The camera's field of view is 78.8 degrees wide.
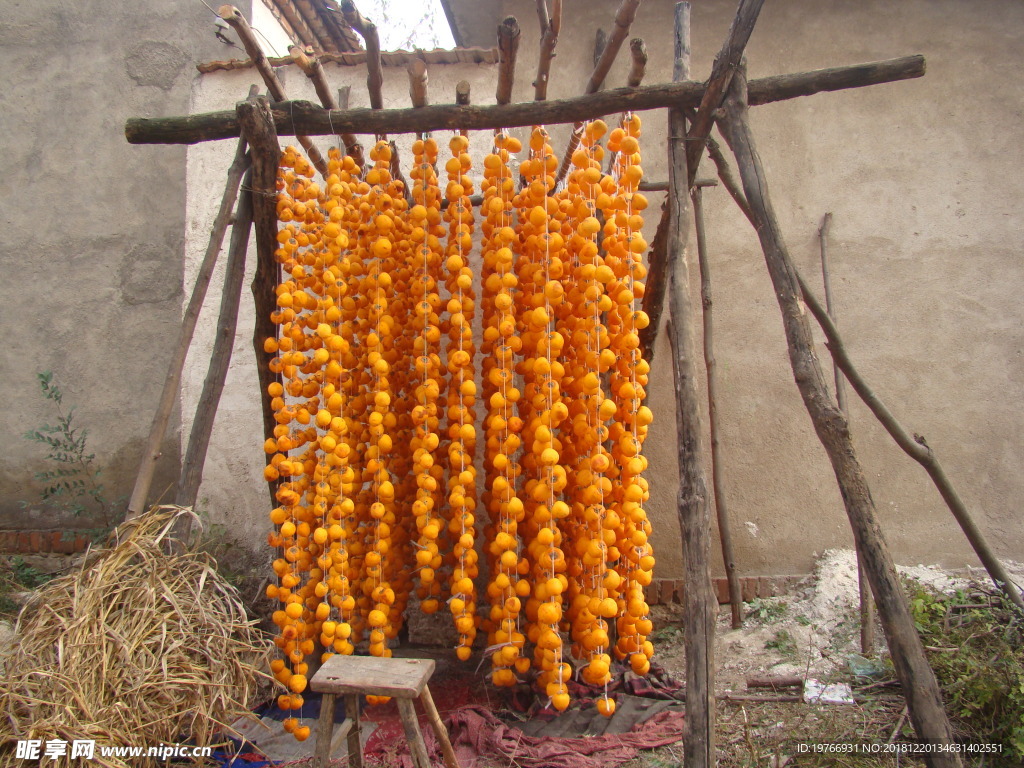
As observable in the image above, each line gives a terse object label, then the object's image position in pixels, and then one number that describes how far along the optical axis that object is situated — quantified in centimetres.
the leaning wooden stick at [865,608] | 342
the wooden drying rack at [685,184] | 219
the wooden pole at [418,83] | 283
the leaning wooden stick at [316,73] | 289
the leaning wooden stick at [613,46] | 265
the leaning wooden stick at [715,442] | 391
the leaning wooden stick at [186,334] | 294
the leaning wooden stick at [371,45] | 263
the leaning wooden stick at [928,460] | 301
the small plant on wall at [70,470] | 476
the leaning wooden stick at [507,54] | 263
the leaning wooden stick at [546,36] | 263
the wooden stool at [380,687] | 226
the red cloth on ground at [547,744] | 272
